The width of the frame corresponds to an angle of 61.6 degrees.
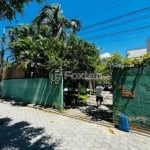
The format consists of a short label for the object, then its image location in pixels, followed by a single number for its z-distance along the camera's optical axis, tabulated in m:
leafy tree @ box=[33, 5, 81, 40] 12.67
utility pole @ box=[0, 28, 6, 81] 12.93
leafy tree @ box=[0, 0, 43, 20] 3.45
